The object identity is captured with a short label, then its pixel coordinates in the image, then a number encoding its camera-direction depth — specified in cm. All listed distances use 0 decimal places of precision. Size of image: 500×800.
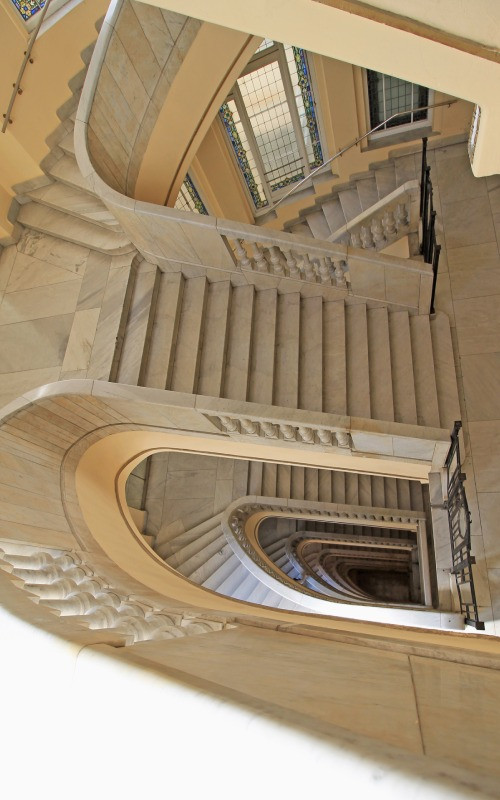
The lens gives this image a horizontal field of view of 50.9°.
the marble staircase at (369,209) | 598
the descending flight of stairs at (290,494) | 828
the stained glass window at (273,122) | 783
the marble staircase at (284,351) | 477
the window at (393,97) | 793
